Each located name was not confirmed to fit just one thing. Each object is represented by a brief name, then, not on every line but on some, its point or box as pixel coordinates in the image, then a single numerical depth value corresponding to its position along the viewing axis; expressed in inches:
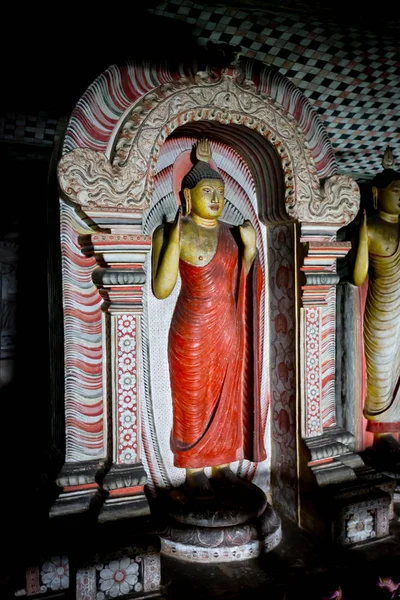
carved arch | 114.7
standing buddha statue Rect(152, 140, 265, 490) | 134.9
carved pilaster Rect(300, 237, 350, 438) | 138.5
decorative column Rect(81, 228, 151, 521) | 116.2
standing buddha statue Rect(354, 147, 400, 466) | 163.2
